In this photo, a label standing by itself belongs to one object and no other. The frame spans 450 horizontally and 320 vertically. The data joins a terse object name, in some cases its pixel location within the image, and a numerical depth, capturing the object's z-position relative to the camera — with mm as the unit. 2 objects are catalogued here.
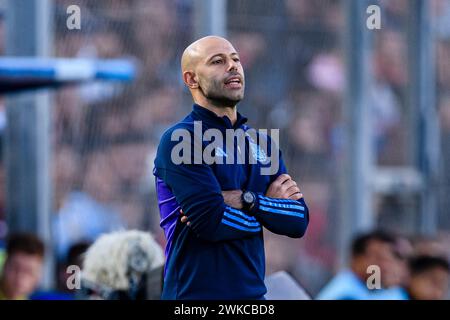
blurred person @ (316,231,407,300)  12961
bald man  6293
